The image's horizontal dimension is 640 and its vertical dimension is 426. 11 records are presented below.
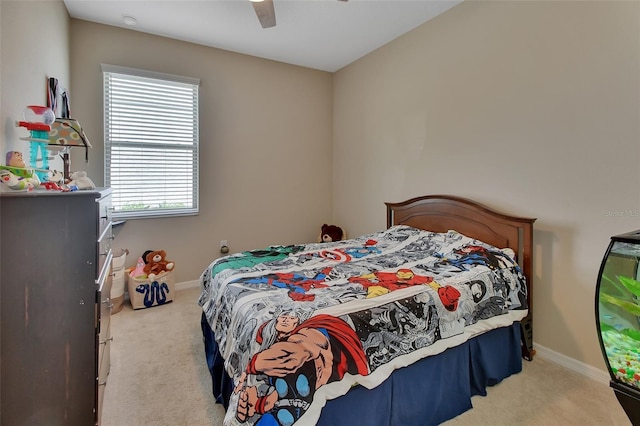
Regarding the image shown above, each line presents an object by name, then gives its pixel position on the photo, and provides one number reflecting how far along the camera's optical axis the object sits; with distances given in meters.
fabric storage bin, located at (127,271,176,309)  3.12
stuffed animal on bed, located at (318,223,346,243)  4.34
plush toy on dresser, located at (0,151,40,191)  1.20
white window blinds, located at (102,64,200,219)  3.27
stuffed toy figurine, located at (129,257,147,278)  3.16
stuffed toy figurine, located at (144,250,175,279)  3.21
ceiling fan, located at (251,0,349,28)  2.04
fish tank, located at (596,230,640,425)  1.30
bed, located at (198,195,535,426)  1.23
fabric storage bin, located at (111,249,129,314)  3.02
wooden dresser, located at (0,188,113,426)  1.18
